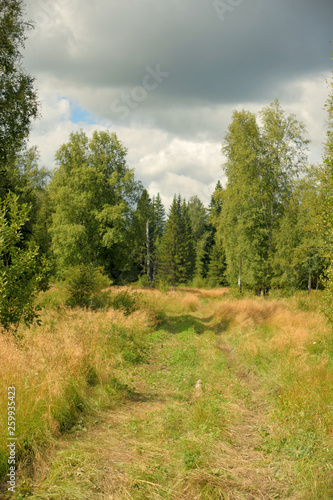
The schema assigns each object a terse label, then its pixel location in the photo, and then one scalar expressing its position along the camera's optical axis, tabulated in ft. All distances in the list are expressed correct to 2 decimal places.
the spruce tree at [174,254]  150.00
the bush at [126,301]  46.02
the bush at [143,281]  132.38
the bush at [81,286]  40.45
